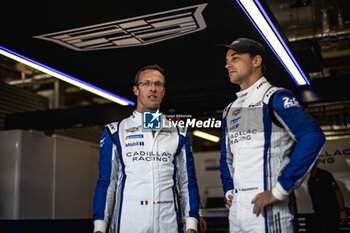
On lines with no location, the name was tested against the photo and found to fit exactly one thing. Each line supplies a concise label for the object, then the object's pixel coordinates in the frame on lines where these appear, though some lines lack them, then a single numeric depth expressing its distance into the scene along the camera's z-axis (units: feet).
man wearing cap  6.17
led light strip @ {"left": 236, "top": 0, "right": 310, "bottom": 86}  9.70
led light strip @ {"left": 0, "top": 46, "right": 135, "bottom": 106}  12.60
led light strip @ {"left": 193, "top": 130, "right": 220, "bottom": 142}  29.86
